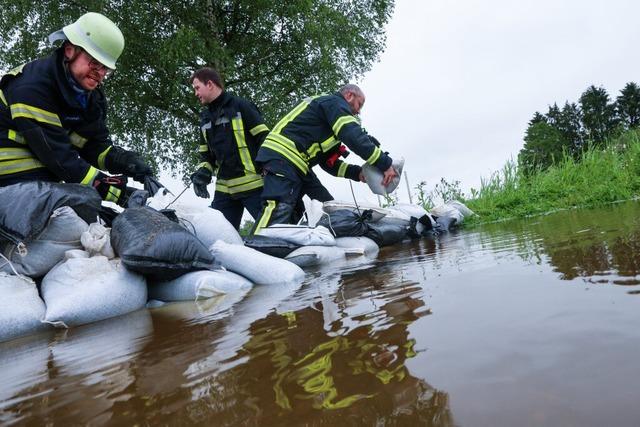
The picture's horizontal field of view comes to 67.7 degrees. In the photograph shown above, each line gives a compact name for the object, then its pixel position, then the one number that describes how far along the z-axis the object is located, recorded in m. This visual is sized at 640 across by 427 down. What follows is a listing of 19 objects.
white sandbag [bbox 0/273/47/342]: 1.97
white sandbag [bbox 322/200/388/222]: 4.38
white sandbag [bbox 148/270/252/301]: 2.29
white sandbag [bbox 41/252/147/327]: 2.02
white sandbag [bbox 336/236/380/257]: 3.93
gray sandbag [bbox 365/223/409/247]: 4.31
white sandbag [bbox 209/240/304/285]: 2.46
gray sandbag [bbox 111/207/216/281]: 2.29
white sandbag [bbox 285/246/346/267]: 3.15
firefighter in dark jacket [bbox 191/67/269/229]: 4.29
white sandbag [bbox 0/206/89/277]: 2.36
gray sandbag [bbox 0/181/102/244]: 2.22
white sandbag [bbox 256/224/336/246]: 3.37
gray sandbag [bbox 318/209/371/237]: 4.14
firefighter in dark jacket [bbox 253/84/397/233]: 3.92
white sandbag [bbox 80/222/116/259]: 2.49
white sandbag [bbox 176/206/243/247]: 3.25
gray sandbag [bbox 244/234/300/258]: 3.34
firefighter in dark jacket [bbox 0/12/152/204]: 2.67
